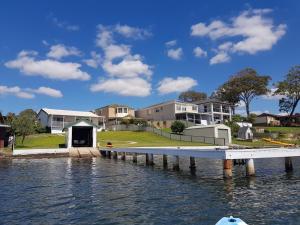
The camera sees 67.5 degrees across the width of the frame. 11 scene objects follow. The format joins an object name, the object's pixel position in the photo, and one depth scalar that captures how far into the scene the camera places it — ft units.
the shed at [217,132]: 146.73
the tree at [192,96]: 309.14
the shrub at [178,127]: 170.95
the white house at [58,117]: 186.07
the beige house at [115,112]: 241.94
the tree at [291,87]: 225.84
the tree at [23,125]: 127.76
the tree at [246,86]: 239.00
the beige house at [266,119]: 252.58
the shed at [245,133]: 157.09
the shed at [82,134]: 125.31
